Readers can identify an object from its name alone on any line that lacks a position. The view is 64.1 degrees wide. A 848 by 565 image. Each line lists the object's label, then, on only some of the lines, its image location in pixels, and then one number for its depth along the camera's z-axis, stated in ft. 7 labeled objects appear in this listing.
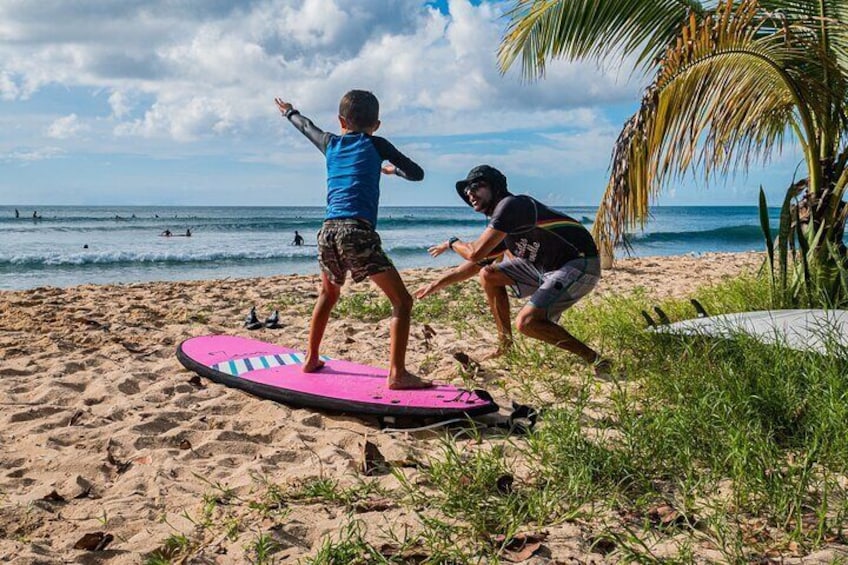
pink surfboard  12.62
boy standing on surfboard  13.35
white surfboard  12.87
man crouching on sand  14.11
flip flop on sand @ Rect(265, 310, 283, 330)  22.52
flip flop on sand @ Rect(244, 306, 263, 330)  22.51
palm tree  16.99
